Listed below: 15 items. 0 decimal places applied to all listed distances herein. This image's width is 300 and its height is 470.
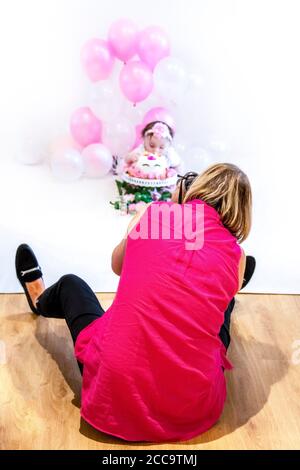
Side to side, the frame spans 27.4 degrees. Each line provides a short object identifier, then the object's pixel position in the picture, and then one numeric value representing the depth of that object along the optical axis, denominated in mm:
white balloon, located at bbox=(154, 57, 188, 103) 3234
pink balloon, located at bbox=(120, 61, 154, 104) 3232
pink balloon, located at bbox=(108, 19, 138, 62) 3256
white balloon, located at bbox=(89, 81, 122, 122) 3242
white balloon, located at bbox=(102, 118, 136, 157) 3291
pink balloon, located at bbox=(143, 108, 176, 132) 3393
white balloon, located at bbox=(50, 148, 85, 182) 3318
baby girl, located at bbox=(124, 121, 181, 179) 3143
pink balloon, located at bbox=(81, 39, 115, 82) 3254
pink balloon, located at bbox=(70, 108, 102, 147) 3422
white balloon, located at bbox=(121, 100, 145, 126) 3340
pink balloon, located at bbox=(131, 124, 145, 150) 3430
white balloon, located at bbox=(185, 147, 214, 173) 3484
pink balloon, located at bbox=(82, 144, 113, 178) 3375
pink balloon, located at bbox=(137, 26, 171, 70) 3263
